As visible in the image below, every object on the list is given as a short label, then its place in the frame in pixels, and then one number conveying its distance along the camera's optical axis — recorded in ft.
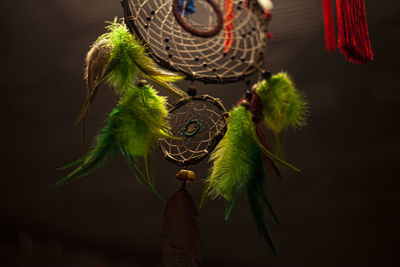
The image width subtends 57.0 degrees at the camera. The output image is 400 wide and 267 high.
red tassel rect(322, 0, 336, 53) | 2.77
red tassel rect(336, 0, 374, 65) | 2.57
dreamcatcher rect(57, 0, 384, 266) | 2.32
